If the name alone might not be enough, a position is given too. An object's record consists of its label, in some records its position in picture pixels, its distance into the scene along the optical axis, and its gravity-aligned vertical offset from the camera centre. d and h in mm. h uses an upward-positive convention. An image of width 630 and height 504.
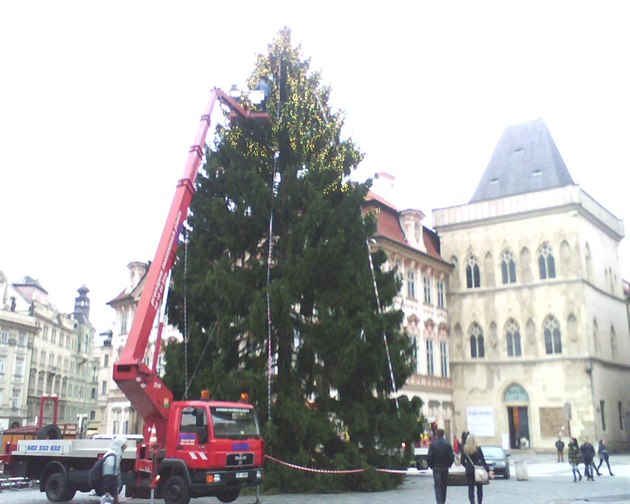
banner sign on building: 45250 +200
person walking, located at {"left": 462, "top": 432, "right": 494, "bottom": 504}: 13641 -729
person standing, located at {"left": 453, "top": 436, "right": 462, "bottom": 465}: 31434 -1384
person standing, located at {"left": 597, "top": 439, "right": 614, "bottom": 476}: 26619 -1162
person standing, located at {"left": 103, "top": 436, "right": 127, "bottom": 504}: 13562 -853
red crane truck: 15125 -486
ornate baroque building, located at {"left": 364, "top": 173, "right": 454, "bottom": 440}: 43000 +7788
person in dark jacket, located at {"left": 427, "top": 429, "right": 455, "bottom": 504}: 13617 -719
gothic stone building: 42875 +7020
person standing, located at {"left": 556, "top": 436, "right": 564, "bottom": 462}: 36438 -1319
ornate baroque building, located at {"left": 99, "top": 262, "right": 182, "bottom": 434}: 49438 +5277
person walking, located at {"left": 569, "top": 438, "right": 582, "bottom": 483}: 23328 -1164
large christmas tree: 19266 +3398
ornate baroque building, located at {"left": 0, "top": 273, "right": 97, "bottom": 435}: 78438 +8716
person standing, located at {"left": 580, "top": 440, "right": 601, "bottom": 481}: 23641 -1121
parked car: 25281 -1342
